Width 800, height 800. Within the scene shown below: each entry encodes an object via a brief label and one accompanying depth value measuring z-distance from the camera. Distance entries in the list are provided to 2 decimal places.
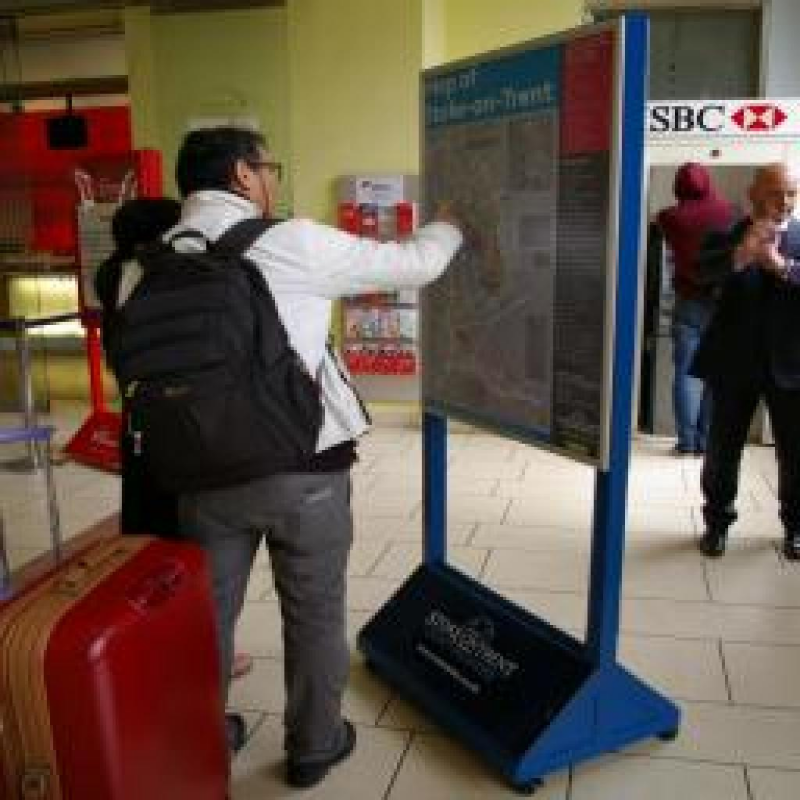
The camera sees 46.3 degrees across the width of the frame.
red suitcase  1.54
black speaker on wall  8.02
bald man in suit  3.17
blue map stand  1.89
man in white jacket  1.81
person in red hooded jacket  4.77
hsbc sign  4.82
